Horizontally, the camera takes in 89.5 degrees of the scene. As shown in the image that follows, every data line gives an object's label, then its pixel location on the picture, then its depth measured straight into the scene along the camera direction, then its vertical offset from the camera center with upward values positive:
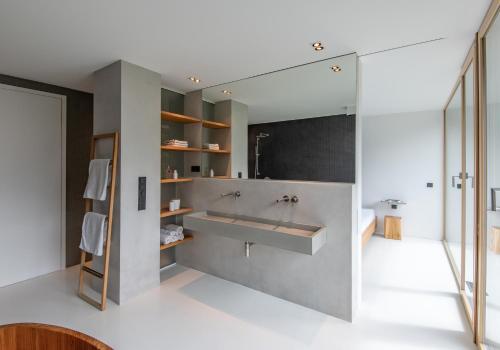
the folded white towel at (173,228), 3.21 -0.69
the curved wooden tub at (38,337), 0.82 -0.55
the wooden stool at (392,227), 4.66 -0.97
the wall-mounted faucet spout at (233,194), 2.94 -0.23
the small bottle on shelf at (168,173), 3.33 +0.03
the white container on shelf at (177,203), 3.25 -0.36
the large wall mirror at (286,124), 2.46 +0.57
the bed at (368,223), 3.87 -0.81
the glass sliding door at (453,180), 3.24 -0.07
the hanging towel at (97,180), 2.49 -0.05
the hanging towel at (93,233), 2.48 -0.59
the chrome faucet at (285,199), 2.56 -0.24
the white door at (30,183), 2.89 -0.10
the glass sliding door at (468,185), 2.38 -0.10
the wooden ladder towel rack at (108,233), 2.43 -0.57
